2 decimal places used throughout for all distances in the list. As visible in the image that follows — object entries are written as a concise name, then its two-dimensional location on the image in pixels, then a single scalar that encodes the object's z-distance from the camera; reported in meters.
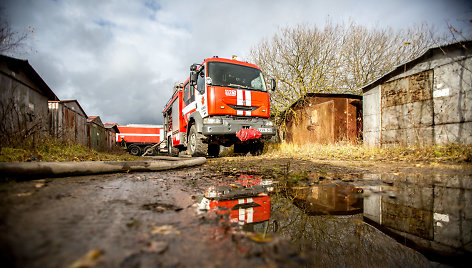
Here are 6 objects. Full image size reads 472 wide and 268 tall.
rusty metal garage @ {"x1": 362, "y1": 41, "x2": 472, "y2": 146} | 5.65
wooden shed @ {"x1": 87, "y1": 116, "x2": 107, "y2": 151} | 13.17
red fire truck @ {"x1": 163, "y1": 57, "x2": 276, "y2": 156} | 5.83
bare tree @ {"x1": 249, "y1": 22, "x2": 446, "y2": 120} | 11.58
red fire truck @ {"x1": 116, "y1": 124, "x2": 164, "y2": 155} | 19.45
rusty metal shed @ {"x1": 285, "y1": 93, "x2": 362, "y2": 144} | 8.82
